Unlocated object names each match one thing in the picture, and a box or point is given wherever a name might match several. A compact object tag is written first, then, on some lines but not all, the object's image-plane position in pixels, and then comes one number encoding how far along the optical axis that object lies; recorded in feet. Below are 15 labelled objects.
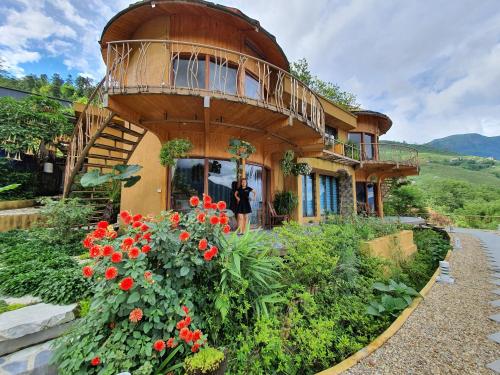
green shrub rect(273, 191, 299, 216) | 29.96
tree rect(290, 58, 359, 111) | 65.67
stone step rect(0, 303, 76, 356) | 8.14
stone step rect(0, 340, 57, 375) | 7.59
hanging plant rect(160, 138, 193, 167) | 19.53
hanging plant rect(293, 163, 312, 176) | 30.68
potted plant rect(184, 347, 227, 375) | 6.73
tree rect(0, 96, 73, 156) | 29.99
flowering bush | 7.00
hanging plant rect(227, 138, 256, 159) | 21.16
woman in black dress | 20.63
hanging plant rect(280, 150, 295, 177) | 27.55
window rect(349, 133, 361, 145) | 51.83
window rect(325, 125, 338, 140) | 45.99
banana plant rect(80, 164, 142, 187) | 19.45
